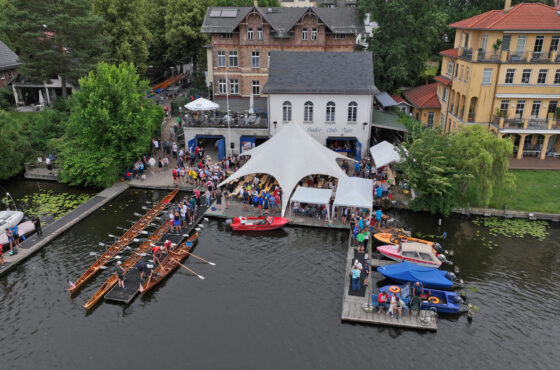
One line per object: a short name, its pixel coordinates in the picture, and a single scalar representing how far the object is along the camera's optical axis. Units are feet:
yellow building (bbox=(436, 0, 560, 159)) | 111.24
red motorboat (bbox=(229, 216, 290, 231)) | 86.38
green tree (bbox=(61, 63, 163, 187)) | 104.22
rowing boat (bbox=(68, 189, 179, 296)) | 70.13
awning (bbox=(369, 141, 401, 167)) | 102.94
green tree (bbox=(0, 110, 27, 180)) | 111.24
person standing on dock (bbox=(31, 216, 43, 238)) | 82.69
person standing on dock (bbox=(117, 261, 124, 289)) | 67.77
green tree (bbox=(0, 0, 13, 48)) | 163.23
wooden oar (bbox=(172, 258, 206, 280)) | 72.08
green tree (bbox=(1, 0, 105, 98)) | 131.23
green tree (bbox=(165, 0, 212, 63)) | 193.36
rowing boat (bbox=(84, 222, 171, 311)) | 65.41
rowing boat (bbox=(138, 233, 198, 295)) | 68.90
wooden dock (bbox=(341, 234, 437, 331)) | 60.75
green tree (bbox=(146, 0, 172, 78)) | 211.61
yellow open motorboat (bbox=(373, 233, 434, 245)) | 79.50
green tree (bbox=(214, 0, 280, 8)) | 191.30
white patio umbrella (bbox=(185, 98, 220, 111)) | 119.75
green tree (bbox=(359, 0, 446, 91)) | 144.66
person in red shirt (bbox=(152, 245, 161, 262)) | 73.92
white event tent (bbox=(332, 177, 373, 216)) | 85.35
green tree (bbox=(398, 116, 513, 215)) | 88.58
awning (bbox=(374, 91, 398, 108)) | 142.83
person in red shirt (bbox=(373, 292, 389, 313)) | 62.54
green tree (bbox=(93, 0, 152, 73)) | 163.22
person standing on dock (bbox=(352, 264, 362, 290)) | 66.69
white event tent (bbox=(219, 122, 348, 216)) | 93.97
